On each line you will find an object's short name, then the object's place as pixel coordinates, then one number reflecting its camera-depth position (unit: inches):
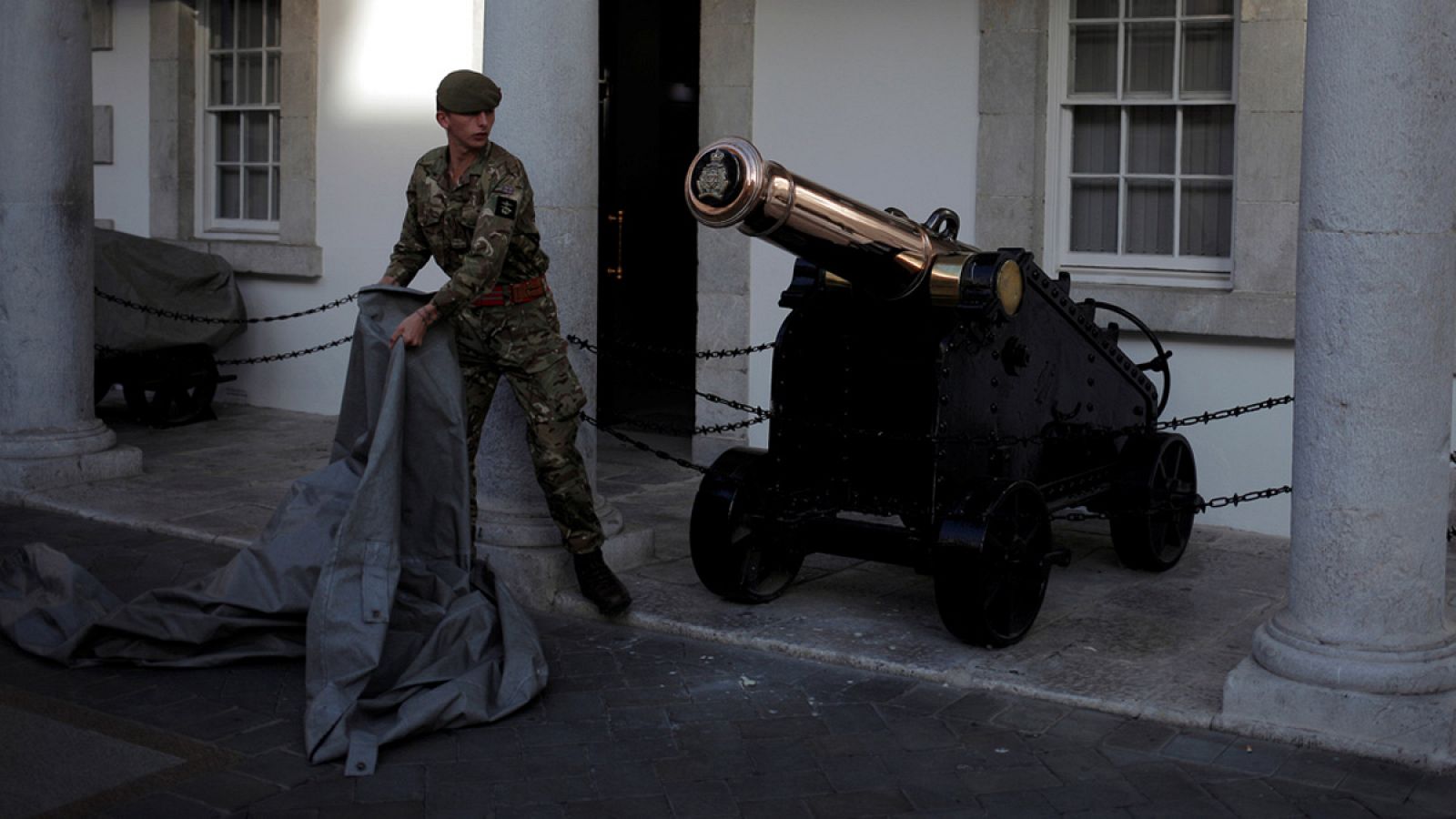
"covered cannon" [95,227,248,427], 430.0
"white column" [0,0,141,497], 349.4
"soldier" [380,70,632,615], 245.6
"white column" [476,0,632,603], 268.7
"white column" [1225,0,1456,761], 192.9
